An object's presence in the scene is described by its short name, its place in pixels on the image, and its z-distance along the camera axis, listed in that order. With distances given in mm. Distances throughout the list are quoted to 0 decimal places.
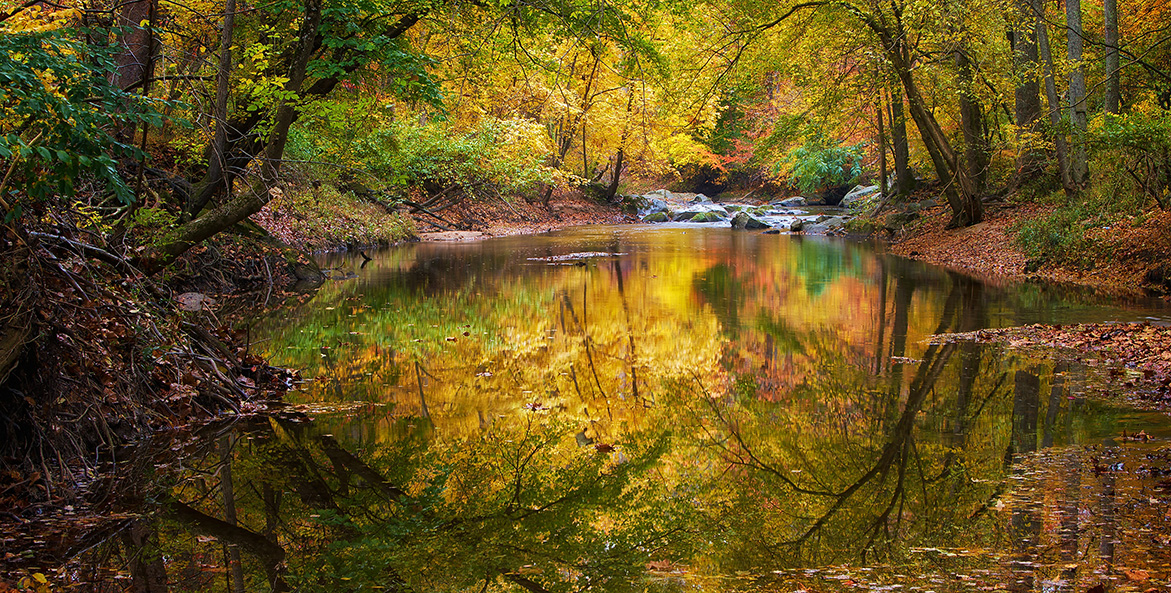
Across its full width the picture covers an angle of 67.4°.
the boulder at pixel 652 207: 44656
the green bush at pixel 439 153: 16750
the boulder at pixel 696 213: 42188
